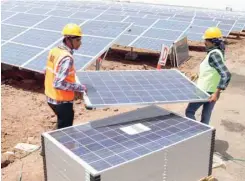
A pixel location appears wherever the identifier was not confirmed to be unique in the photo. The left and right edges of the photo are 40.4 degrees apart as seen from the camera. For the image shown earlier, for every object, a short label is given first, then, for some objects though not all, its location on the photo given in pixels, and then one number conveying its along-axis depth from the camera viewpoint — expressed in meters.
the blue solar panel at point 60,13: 14.55
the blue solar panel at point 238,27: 18.22
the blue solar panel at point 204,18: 19.17
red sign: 8.98
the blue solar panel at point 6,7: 16.52
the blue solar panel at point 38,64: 8.34
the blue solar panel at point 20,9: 15.70
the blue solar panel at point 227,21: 18.55
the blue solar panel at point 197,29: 16.28
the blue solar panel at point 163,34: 13.30
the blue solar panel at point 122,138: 3.37
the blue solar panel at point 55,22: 11.18
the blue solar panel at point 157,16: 18.21
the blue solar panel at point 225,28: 16.92
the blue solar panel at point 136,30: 14.05
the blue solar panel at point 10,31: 10.74
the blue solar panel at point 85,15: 13.83
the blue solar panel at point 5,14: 13.57
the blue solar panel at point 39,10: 15.13
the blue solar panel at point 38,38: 9.75
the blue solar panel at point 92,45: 8.93
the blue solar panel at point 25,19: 11.95
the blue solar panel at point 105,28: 9.95
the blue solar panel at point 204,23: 17.55
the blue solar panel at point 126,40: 13.05
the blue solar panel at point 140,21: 15.39
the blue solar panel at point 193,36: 15.27
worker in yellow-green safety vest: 5.08
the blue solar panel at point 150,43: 12.49
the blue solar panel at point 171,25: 14.62
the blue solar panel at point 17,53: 9.00
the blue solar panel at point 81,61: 8.24
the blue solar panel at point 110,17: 13.87
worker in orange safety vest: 4.44
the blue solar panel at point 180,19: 17.98
